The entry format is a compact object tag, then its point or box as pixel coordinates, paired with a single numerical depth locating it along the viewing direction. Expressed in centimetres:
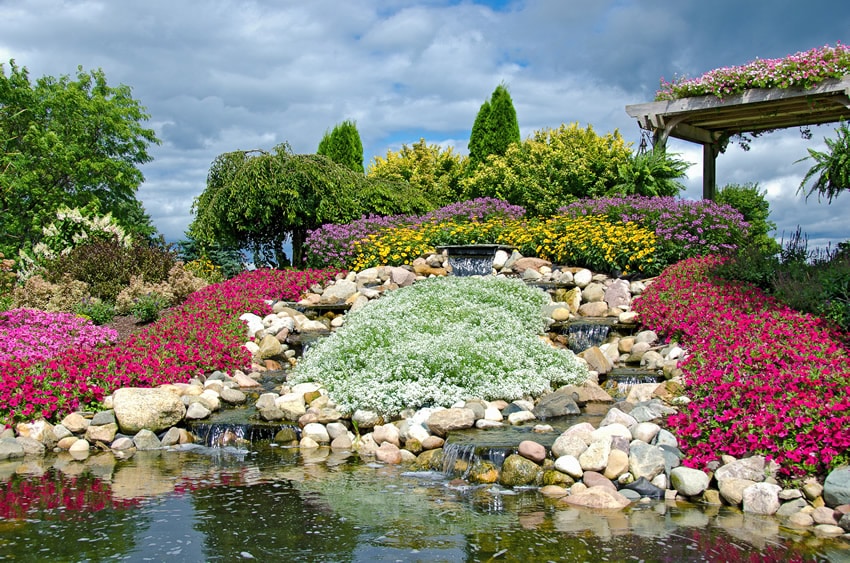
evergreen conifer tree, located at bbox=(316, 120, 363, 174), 2195
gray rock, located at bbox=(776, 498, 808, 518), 523
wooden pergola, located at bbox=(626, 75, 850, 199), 1317
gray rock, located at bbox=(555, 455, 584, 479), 593
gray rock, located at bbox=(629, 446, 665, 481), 587
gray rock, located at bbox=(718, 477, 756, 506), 548
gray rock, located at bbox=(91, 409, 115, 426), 772
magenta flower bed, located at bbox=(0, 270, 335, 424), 796
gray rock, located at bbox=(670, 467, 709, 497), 564
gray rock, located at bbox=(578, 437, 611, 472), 596
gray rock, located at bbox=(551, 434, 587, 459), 611
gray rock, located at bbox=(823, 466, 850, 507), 508
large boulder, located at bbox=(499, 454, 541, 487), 600
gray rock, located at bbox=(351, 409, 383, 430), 752
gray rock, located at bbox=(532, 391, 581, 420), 759
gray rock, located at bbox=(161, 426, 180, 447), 760
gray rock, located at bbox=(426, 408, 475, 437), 700
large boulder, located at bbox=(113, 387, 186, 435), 767
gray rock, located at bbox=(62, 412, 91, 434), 774
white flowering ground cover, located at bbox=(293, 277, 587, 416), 777
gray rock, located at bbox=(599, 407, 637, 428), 665
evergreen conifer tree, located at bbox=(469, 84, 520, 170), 2034
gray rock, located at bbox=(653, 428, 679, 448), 618
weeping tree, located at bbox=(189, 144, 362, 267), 1597
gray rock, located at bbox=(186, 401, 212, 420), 791
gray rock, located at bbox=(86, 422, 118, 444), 757
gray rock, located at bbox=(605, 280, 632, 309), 1107
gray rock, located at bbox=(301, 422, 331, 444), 752
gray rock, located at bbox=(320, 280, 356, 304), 1256
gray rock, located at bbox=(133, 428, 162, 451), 752
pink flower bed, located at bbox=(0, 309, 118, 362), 933
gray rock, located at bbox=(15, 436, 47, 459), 738
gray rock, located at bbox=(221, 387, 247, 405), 852
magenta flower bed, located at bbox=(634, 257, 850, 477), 557
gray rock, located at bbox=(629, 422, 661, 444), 630
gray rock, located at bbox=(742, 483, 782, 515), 532
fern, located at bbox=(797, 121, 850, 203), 1071
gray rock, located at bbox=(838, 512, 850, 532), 492
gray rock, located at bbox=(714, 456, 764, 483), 560
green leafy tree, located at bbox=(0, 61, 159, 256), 1920
